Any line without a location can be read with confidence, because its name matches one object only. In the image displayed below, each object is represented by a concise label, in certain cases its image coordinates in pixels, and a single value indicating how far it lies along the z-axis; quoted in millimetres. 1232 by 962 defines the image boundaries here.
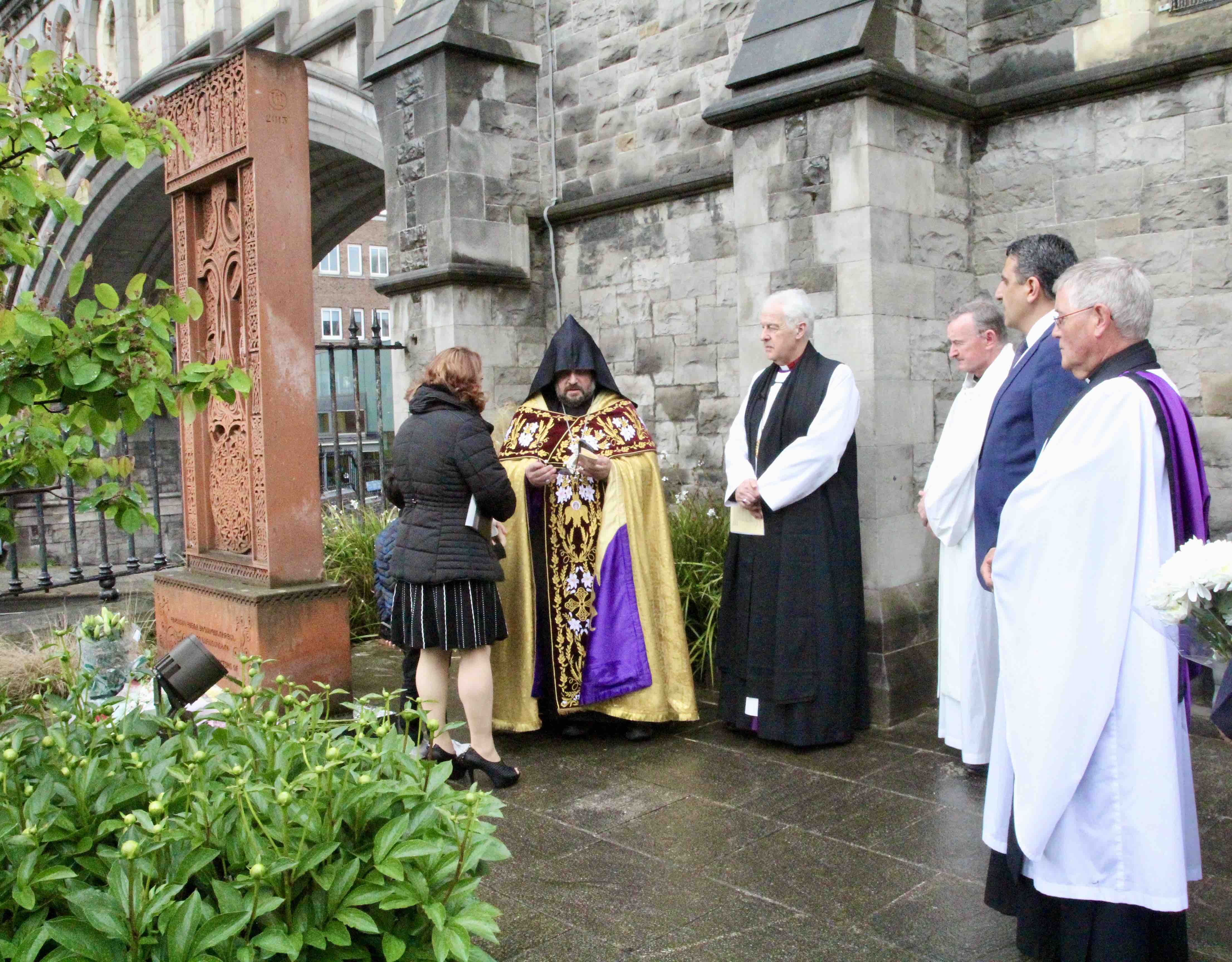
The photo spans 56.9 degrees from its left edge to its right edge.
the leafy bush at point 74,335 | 2094
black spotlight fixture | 3150
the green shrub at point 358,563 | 7621
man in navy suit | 3922
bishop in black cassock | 4930
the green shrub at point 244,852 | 1854
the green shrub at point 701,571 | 6156
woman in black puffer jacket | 4465
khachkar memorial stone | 5238
